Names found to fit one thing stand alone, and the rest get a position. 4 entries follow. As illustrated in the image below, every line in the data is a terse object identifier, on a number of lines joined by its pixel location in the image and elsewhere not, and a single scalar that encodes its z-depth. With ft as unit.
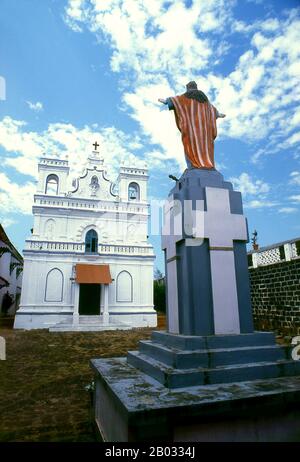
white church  52.19
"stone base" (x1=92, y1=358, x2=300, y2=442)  5.87
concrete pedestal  6.38
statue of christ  11.91
